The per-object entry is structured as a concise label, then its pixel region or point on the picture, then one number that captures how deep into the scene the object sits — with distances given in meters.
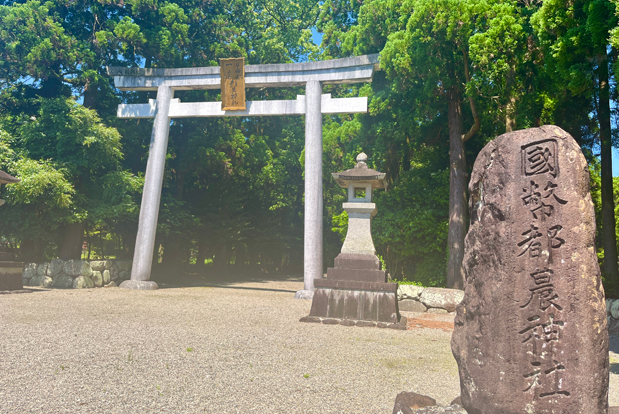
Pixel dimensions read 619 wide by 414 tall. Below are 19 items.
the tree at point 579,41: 5.96
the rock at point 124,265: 12.34
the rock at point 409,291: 9.23
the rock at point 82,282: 11.18
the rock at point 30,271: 11.36
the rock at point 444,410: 2.36
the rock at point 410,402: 2.49
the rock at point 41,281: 11.28
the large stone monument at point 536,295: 2.12
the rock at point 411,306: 9.09
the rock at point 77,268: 11.27
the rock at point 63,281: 11.20
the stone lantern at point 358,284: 6.75
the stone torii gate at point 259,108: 10.12
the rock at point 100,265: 11.54
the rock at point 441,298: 8.80
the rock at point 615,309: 6.73
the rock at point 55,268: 11.32
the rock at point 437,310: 8.83
